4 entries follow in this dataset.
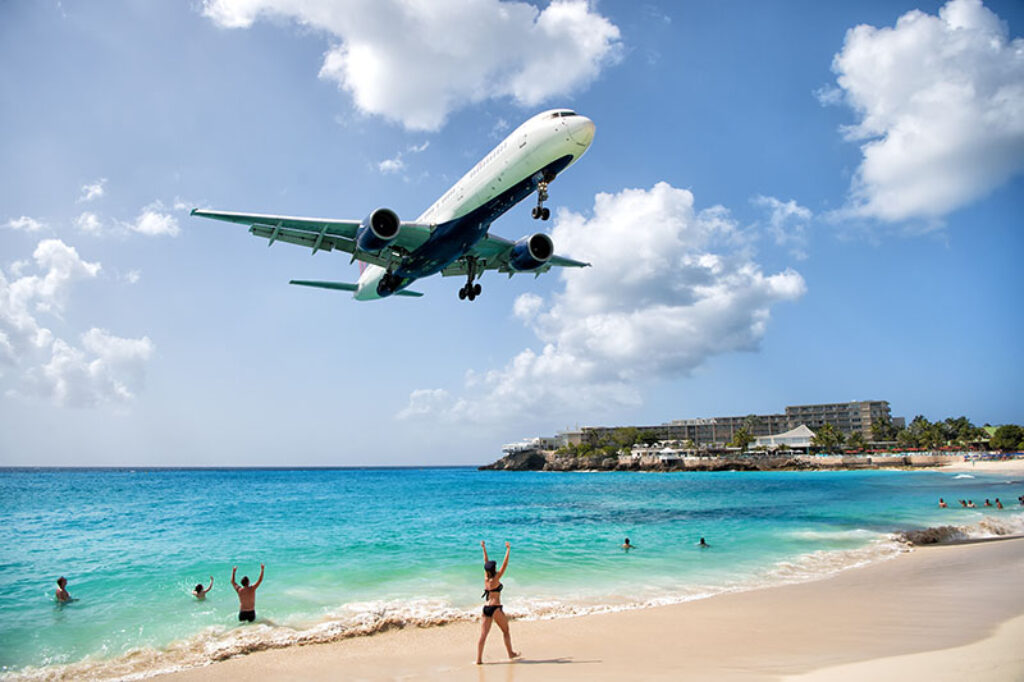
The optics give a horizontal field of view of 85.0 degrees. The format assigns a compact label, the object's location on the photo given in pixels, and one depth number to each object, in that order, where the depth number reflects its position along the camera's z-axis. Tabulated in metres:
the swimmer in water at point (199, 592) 15.56
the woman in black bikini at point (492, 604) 8.26
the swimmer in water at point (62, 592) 15.50
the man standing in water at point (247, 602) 13.05
